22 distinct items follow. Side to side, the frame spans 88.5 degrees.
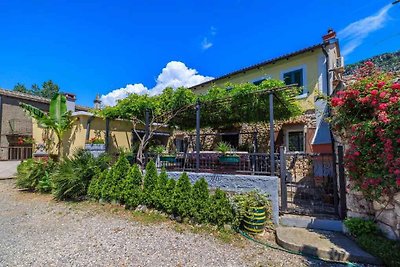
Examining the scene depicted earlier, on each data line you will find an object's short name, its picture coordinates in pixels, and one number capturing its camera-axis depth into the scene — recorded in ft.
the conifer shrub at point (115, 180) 27.32
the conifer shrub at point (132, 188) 25.86
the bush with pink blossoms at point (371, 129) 13.05
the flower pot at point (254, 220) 19.85
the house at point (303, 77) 41.81
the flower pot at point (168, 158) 32.05
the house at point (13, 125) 68.90
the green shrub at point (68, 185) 29.48
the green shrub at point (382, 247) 13.57
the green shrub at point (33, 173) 35.17
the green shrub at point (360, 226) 16.40
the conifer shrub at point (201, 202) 21.16
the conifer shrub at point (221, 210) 20.44
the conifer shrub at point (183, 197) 22.20
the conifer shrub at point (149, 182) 25.23
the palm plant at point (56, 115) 37.63
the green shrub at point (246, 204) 20.42
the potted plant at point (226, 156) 26.96
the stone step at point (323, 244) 14.66
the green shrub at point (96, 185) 28.60
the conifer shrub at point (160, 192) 24.07
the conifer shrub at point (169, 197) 23.24
